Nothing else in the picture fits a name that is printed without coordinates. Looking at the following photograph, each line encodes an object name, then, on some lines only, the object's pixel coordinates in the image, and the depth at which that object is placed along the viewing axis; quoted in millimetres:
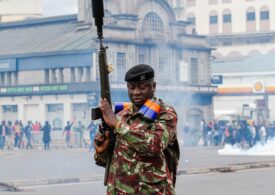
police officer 5039
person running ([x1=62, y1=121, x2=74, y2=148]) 42781
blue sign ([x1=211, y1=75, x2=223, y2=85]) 64125
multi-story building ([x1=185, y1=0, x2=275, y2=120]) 97812
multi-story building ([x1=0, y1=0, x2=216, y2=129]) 53562
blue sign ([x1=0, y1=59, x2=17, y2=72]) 56812
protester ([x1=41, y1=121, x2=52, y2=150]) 40469
